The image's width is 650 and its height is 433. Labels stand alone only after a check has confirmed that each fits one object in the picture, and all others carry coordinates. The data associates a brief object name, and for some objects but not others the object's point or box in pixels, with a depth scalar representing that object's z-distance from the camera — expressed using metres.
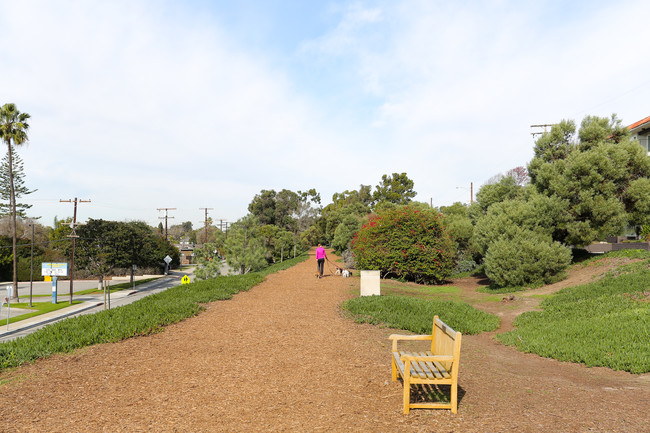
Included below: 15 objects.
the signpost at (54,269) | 37.94
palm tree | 36.72
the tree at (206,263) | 22.64
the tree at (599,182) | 19.42
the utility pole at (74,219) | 34.03
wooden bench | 4.42
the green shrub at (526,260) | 18.08
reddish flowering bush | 19.91
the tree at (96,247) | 40.66
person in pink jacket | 18.10
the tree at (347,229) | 45.25
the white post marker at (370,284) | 13.47
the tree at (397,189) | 69.56
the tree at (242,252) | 22.77
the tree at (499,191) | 28.78
